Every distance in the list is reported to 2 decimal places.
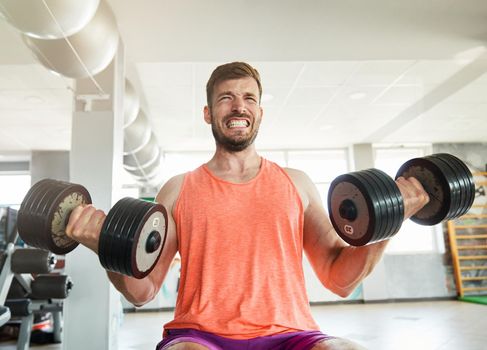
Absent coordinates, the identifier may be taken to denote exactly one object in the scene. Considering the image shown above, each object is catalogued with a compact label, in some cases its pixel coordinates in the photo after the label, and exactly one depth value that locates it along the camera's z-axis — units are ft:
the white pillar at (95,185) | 7.81
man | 3.42
